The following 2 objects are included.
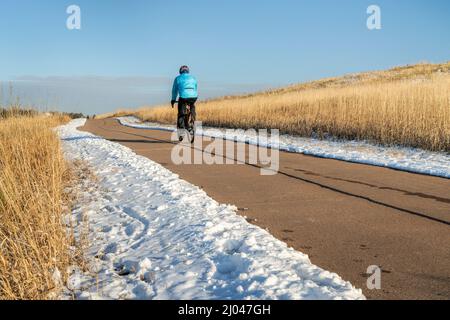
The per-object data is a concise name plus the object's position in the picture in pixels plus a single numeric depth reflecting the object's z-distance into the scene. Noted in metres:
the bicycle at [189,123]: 12.06
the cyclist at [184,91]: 11.61
